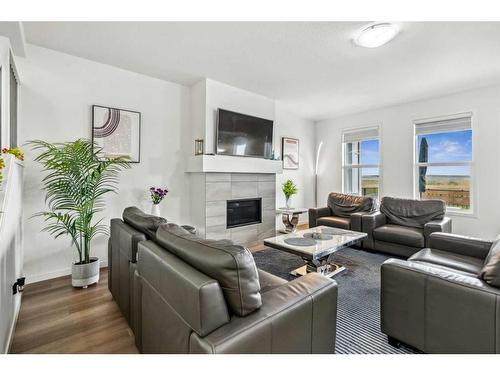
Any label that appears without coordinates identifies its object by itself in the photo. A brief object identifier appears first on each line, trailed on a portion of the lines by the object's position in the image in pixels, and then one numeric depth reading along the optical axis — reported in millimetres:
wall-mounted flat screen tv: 3807
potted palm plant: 2477
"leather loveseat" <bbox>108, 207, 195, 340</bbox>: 1730
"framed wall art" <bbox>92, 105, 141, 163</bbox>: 3080
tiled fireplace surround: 3692
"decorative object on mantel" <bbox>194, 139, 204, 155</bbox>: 3668
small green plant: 5121
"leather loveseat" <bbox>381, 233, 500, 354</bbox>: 1264
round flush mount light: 2307
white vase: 3329
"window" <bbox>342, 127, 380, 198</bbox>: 5215
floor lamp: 6060
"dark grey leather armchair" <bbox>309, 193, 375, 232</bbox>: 3947
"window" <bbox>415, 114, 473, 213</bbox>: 4117
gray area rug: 1639
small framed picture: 5422
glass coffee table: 2449
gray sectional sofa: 922
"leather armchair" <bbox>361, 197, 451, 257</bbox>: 3253
